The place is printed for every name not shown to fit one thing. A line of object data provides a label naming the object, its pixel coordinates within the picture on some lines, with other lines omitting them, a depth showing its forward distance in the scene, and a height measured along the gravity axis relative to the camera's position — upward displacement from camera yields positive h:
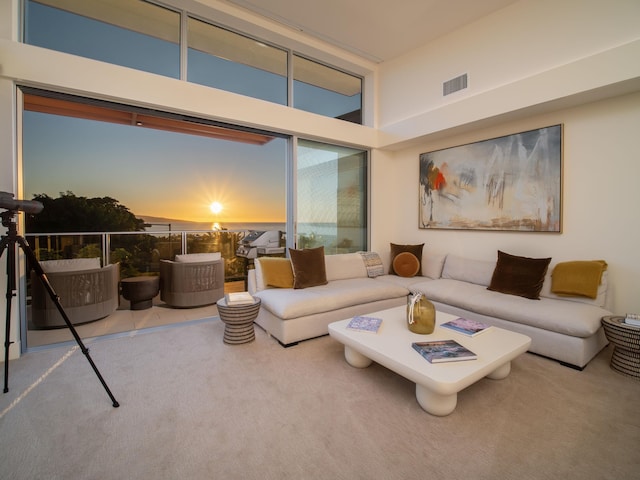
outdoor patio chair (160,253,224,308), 4.06 -0.62
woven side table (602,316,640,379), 2.19 -0.82
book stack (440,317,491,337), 2.25 -0.71
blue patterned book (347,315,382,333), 2.32 -0.71
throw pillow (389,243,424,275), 4.34 -0.19
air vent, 3.70 +1.97
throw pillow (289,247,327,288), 3.46 -0.37
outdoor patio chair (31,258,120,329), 3.13 -0.62
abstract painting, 3.21 +0.67
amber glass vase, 2.22 -0.60
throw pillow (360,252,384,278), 4.27 -0.39
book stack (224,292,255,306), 2.83 -0.60
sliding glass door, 4.23 +0.62
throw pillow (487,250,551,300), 3.02 -0.40
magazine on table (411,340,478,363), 1.81 -0.73
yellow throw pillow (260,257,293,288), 3.39 -0.41
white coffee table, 1.67 -0.76
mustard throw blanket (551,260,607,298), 2.73 -0.38
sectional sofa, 2.44 -0.64
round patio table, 3.95 -0.72
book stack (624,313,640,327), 2.27 -0.65
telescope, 1.75 +0.20
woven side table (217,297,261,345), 2.76 -0.79
